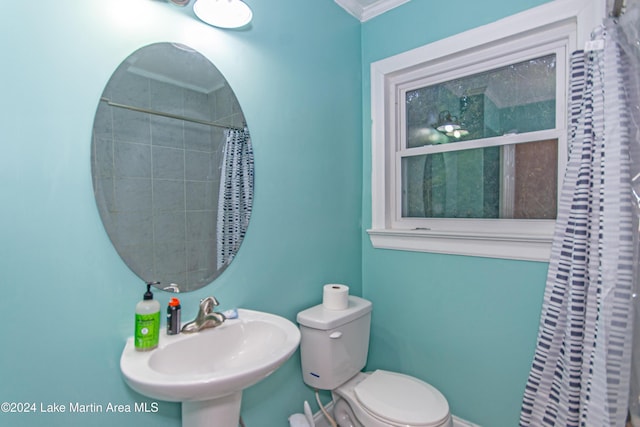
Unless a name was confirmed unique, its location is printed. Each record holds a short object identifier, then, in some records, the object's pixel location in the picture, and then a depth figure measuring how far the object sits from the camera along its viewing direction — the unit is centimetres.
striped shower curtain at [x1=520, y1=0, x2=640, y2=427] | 88
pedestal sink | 83
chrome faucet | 112
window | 141
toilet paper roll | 154
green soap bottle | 98
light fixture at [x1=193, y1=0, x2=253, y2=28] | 116
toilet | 128
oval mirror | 101
